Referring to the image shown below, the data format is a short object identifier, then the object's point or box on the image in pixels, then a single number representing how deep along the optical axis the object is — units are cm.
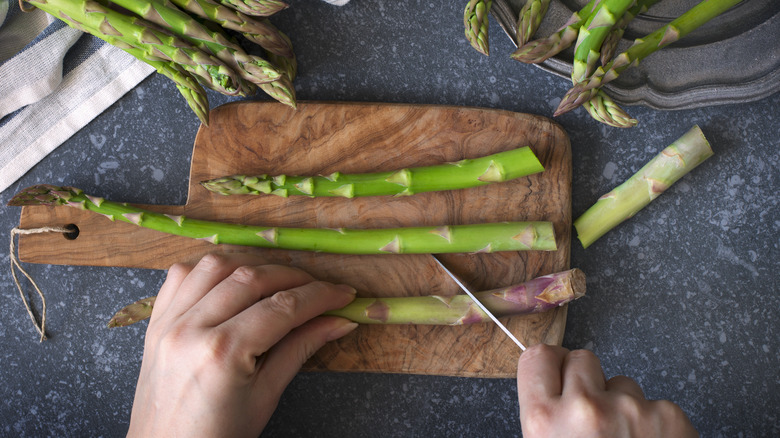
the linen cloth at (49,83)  47
